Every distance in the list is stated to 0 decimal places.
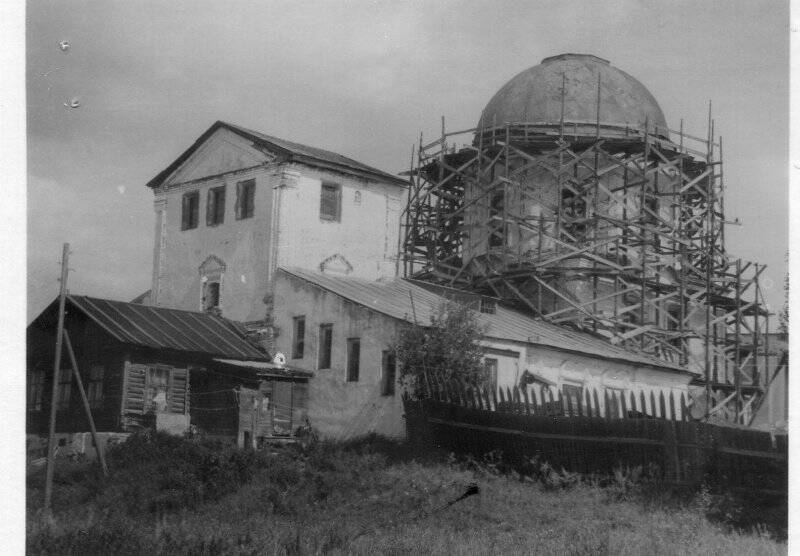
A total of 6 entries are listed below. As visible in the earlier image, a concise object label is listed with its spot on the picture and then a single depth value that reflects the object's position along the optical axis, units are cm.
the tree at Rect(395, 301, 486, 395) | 2712
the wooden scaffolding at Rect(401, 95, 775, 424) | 3816
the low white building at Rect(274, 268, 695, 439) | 2912
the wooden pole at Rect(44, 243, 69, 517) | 1934
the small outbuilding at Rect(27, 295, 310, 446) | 2886
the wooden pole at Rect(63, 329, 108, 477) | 2236
